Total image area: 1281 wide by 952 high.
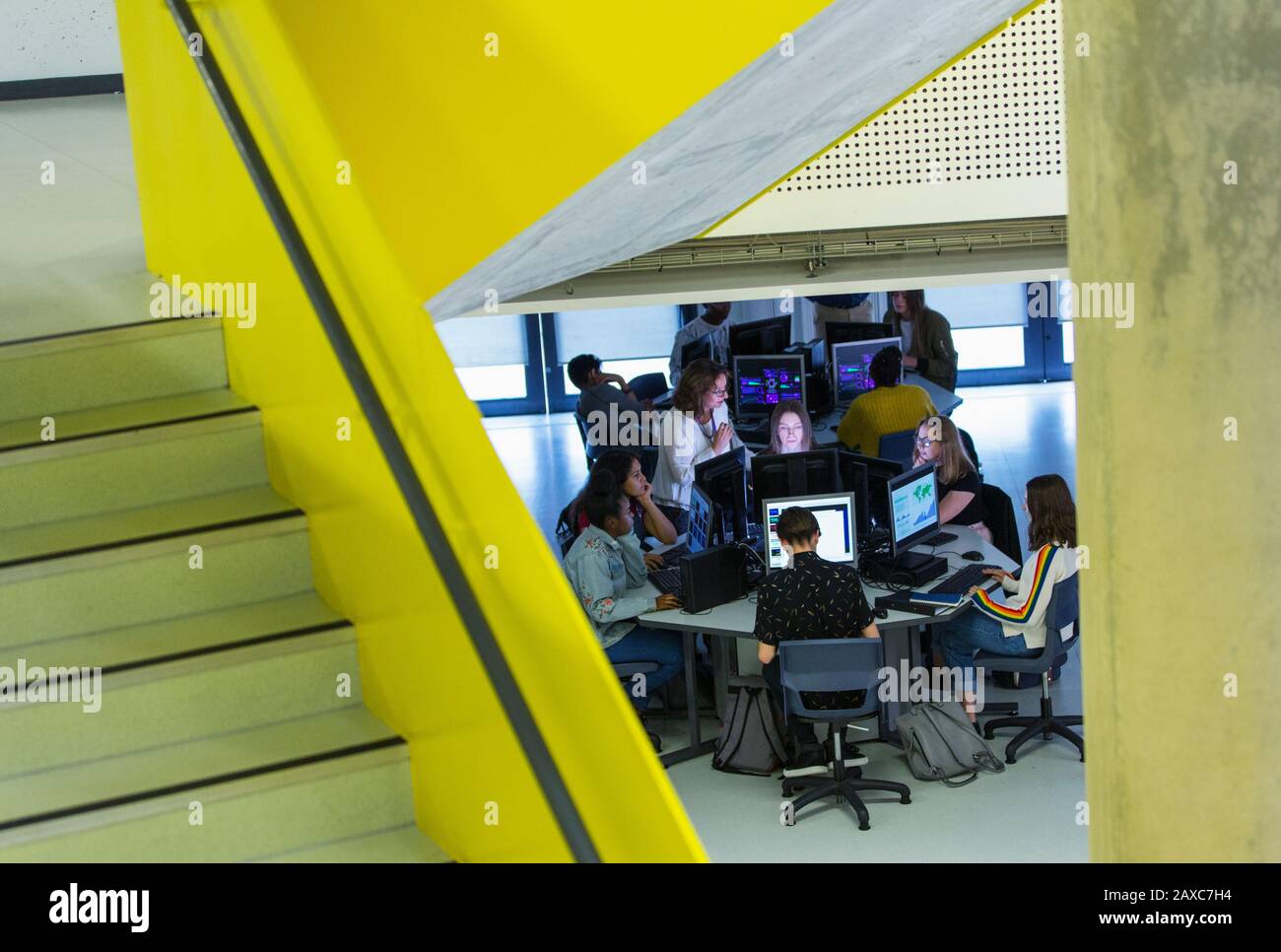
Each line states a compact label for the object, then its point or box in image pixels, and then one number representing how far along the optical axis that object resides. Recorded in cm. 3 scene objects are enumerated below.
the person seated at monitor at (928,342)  1095
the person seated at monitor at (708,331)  1073
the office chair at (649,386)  1109
